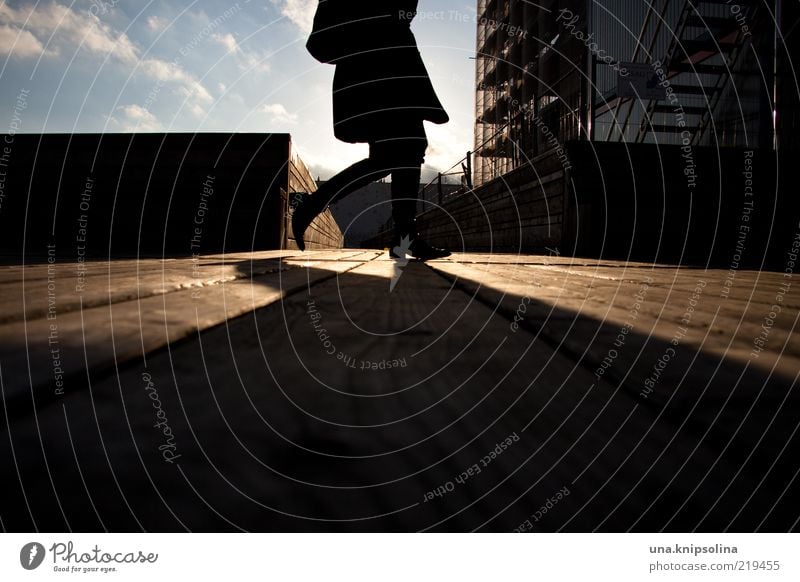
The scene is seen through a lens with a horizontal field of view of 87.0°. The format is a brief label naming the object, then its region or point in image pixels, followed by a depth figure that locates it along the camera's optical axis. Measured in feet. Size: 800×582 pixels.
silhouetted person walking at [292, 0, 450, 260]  9.27
